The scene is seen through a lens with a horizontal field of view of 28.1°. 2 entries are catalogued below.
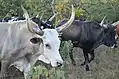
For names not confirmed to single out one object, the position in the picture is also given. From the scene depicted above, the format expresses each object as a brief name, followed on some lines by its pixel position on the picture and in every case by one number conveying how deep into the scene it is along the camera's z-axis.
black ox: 5.85
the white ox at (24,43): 4.24
